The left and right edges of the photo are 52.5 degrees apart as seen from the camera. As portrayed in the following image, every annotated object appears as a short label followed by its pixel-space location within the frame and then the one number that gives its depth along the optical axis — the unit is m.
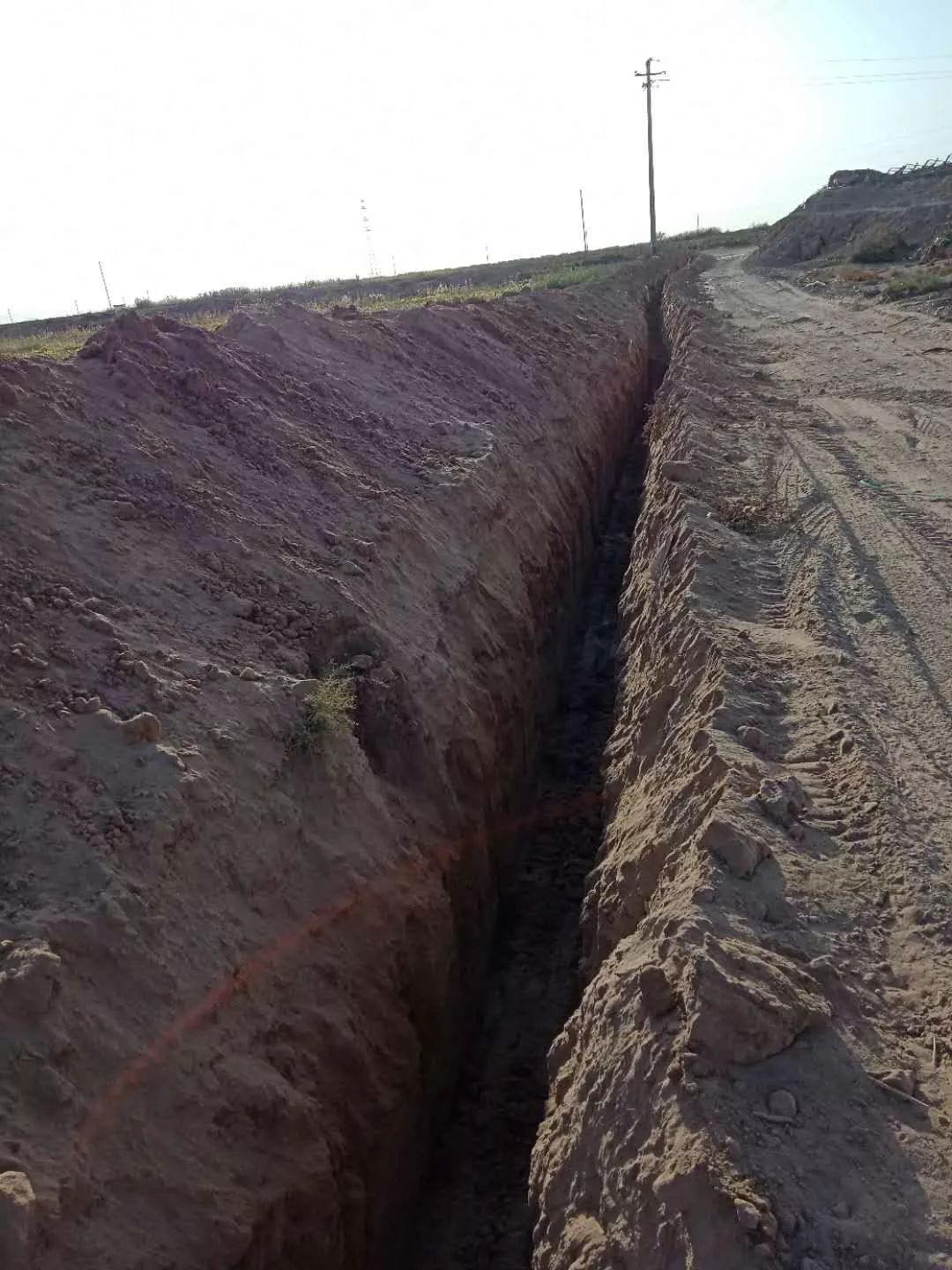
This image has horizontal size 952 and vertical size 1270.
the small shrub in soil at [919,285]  23.20
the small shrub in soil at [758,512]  9.16
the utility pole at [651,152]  48.69
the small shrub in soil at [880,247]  33.25
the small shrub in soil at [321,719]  5.61
